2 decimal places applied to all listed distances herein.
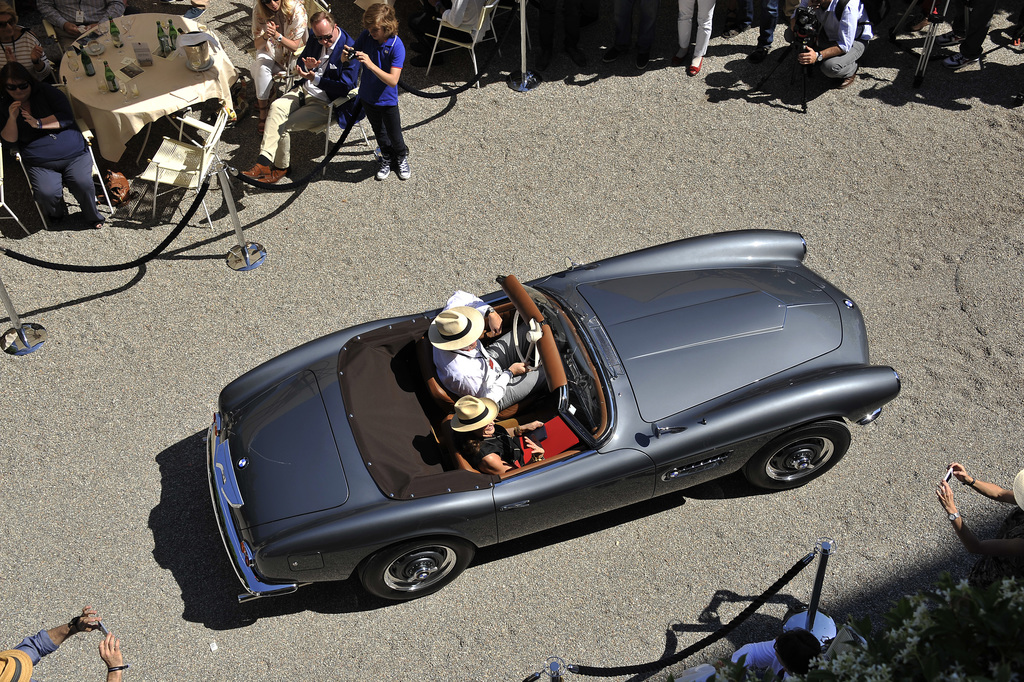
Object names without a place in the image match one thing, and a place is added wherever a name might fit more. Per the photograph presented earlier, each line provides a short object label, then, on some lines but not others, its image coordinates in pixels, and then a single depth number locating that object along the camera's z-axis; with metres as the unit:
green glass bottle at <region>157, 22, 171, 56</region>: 7.74
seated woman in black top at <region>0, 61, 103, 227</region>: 7.04
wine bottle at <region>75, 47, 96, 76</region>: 7.51
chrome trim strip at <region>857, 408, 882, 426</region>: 5.23
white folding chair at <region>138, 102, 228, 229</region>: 6.82
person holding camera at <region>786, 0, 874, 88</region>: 7.99
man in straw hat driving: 4.98
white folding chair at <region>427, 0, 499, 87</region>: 8.31
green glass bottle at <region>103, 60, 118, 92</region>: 7.36
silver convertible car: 4.63
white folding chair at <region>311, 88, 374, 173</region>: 7.66
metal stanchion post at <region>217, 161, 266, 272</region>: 7.10
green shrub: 2.62
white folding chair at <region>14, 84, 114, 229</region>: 7.42
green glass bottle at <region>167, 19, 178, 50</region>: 7.84
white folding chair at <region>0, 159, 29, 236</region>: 7.08
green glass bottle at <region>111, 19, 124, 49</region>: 7.84
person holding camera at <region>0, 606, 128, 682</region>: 4.02
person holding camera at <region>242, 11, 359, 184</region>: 7.51
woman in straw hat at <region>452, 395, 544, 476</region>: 4.68
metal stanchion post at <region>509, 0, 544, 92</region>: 8.66
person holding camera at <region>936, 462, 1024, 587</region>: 4.13
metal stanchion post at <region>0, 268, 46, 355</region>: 6.49
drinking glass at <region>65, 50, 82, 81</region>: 7.64
